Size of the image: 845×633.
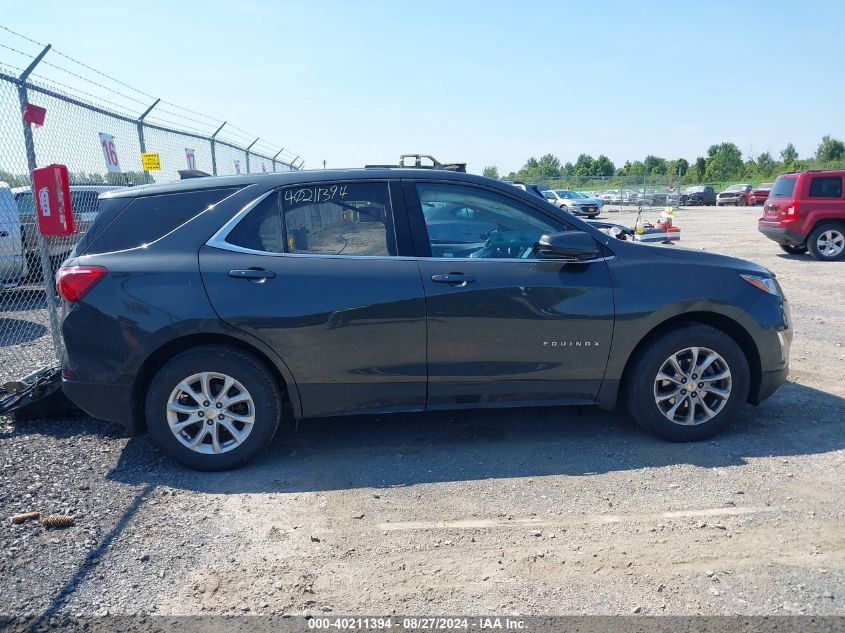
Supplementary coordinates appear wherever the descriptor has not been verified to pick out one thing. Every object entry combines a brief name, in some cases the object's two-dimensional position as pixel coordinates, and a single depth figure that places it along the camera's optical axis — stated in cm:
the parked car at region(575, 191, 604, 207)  3554
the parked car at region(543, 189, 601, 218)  3366
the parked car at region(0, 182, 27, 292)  823
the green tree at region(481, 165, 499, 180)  6501
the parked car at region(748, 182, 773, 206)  4054
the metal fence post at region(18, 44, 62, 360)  541
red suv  1394
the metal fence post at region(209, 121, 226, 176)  1289
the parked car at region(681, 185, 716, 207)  4694
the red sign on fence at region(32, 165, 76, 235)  512
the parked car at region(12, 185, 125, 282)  820
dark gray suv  396
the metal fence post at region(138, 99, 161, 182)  935
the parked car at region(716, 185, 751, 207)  4441
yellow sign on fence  979
